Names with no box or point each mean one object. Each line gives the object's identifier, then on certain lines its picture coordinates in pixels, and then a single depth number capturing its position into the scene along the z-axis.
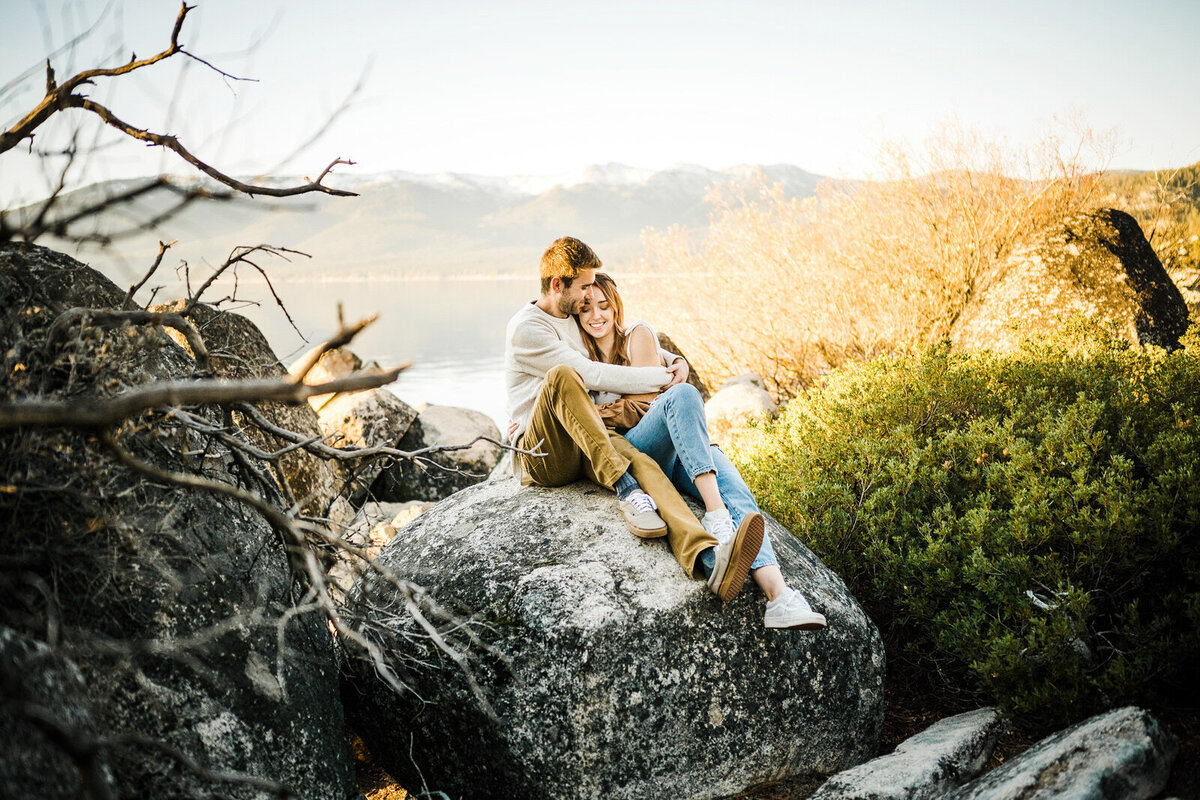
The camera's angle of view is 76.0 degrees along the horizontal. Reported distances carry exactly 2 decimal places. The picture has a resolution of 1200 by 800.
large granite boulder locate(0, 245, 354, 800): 2.57
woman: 3.55
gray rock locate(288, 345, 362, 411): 10.84
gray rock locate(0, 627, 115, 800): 1.72
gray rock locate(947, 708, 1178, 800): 2.68
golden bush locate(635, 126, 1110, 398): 9.86
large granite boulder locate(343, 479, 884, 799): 3.30
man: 3.57
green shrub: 3.57
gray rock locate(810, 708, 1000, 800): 3.17
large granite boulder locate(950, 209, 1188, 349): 7.62
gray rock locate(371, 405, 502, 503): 9.39
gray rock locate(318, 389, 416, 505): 8.64
